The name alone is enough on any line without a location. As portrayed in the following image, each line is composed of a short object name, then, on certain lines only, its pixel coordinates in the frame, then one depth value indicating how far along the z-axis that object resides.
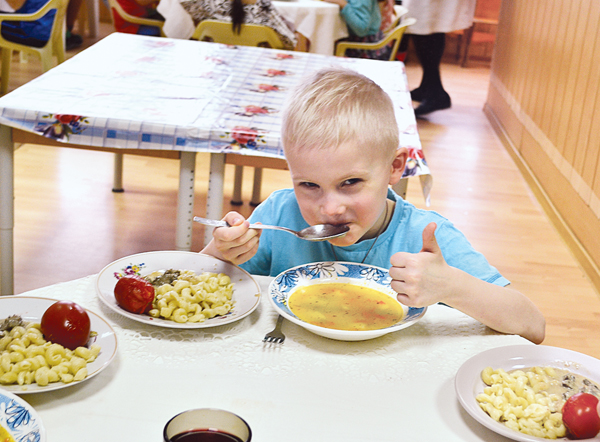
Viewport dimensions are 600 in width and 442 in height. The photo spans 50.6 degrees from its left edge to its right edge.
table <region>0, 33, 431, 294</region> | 1.58
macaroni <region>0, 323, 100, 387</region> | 0.70
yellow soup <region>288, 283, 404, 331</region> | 0.91
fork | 0.86
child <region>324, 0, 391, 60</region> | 3.60
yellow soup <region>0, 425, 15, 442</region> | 0.61
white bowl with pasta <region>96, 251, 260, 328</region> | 0.86
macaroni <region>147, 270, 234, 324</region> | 0.88
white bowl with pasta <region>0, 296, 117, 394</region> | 0.69
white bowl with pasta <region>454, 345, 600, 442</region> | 0.77
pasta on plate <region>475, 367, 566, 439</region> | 0.70
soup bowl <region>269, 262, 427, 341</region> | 0.92
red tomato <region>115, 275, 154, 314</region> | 0.87
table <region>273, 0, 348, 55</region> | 3.35
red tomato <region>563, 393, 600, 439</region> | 0.69
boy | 0.89
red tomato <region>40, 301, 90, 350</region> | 0.76
